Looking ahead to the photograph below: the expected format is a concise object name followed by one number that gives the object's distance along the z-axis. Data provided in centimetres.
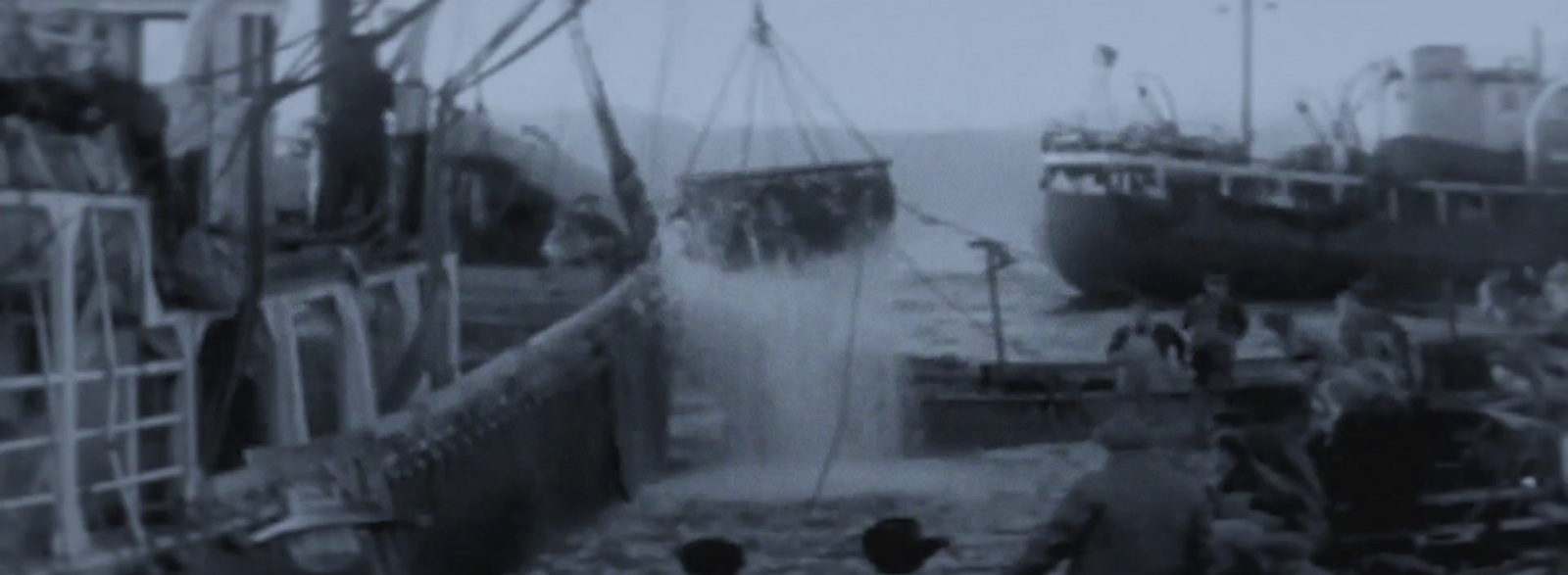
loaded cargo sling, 3584
